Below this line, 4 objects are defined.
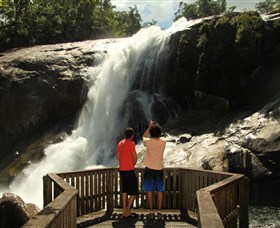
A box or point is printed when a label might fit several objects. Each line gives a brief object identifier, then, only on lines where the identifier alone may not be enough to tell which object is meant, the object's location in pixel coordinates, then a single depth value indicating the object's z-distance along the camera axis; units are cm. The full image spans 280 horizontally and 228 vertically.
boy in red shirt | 895
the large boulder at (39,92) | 2738
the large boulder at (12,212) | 1054
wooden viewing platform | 768
